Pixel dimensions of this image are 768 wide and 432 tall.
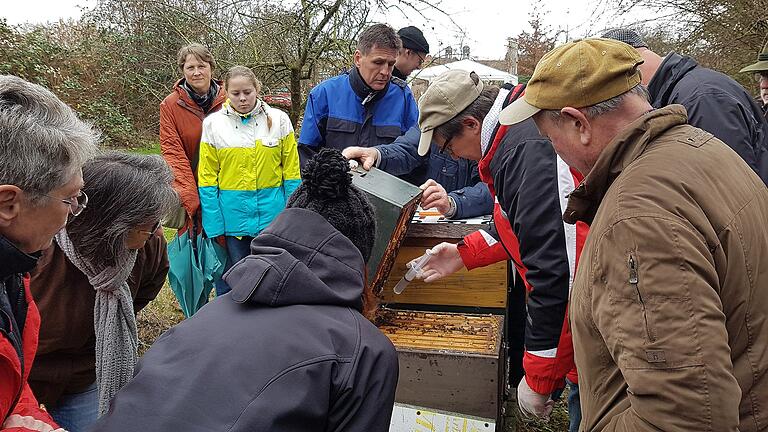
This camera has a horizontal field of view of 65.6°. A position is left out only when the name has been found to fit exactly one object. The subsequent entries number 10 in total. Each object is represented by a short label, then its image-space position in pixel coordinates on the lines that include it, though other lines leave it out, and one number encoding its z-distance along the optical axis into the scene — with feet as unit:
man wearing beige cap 7.93
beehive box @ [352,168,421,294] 8.23
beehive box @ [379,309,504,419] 9.33
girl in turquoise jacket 15.65
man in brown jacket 4.27
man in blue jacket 14.73
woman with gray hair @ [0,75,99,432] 5.13
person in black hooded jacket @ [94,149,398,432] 4.78
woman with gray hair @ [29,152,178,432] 7.55
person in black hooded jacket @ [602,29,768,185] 8.52
